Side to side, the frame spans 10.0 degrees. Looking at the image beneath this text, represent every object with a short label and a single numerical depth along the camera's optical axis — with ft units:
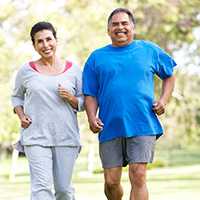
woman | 32.40
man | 32.18
